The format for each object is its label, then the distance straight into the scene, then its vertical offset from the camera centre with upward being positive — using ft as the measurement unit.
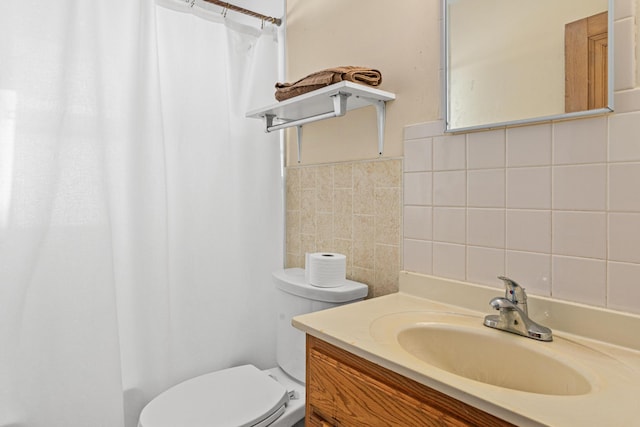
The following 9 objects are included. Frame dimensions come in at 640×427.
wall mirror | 2.95 +1.07
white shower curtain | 4.16 -0.08
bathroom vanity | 2.10 -1.12
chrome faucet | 2.97 -0.96
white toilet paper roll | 4.48 -0.86
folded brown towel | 4.20 +1.27
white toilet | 3.87 -2.10
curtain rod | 5.46 +2.63
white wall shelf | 4.20 +1.09
